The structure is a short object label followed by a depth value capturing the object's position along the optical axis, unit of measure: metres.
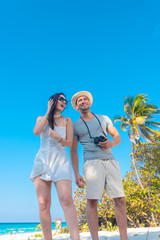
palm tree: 16.42
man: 3.27
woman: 2.73
